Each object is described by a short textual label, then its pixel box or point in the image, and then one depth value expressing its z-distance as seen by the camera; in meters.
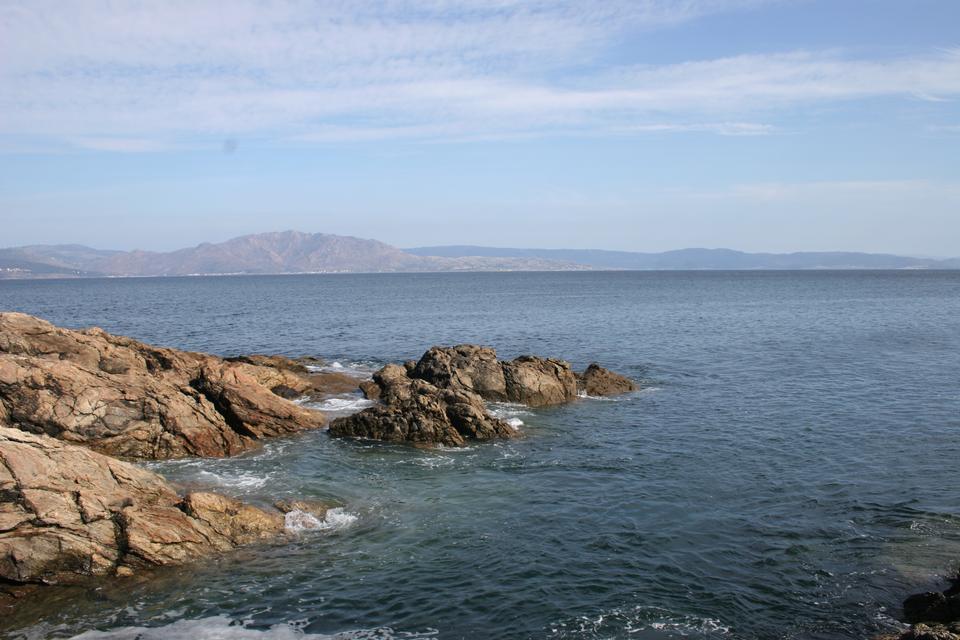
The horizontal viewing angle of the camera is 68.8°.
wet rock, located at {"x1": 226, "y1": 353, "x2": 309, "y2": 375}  49.44
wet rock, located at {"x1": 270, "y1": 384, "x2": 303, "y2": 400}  44.71
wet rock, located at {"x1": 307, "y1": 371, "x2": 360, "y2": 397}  46.32
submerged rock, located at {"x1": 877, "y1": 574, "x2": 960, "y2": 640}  13.85
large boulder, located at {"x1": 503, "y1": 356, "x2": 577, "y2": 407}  43.44
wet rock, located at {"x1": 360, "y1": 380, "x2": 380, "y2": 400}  44.66
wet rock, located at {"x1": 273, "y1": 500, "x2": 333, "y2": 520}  24.53
